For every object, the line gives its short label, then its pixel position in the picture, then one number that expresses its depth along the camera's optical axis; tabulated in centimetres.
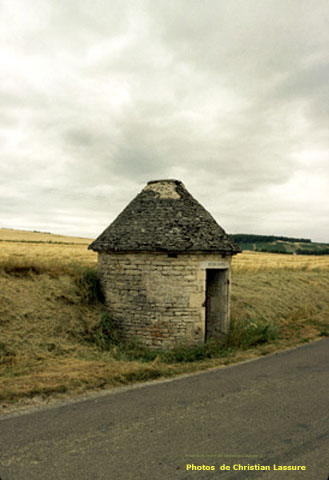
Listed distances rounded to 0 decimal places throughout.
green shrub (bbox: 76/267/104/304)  1010
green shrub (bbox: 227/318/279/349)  995
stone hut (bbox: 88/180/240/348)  916
